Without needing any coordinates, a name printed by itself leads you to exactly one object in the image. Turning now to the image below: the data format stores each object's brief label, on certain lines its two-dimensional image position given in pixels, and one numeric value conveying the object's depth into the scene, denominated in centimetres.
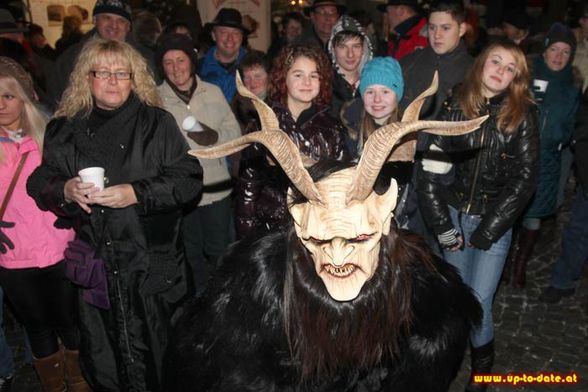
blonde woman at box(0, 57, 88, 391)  300
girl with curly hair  312
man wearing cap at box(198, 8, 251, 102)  523
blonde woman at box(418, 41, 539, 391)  307
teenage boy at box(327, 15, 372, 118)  435
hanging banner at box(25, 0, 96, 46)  855
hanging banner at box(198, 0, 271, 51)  679
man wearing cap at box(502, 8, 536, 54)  662
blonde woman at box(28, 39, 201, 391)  278
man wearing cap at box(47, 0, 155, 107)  476
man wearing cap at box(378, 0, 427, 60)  545
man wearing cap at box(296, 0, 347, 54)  614
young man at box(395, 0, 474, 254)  418
